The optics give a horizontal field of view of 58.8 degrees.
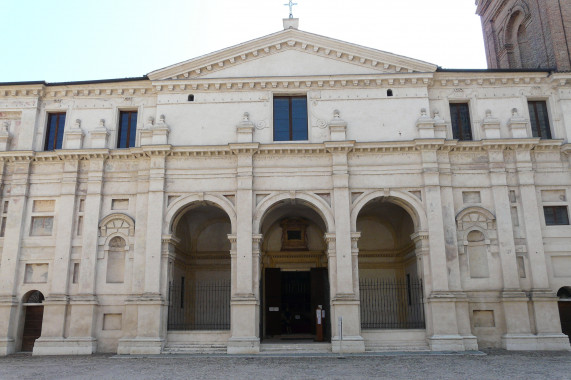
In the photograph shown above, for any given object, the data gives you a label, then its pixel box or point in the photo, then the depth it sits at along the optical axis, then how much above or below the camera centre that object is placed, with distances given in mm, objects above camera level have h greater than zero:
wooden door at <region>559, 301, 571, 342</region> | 19797 -187
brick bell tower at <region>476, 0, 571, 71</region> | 23875 +14225
